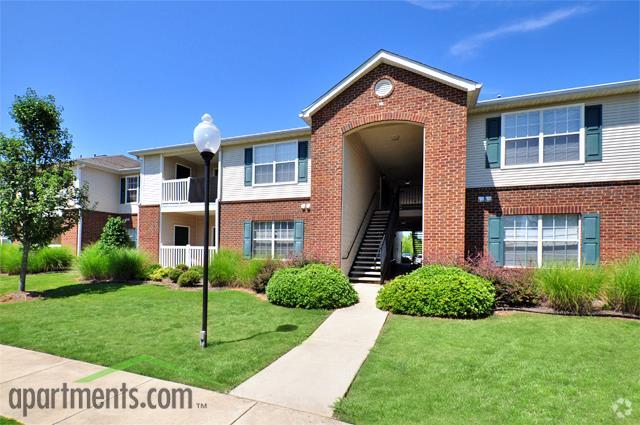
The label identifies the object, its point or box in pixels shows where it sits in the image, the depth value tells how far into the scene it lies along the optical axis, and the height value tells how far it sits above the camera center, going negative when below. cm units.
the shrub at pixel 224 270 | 1216 -197
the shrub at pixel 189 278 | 1256 -237
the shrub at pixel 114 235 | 1536 -95
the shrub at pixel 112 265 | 1390 -210
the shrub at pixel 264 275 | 1107 -194
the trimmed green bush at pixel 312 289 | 902 -200
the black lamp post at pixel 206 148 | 587 +121
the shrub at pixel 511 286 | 854 -170
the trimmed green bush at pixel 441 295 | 787 -186
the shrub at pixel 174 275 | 1339 -238
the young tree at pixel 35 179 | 1098 +114
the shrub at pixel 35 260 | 1634 -230
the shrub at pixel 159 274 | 1377 -243
